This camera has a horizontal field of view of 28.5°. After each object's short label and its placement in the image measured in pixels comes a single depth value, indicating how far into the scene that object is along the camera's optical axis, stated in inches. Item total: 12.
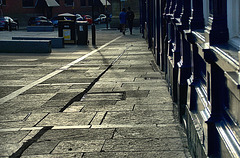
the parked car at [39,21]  2187.5
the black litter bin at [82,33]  932.6
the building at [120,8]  1907.0
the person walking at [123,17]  1288.4
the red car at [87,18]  2536.2
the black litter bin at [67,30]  949.2
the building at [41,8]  2573.8
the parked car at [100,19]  2770.7
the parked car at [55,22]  2386.8
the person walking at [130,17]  1362.6
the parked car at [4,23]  1989.8
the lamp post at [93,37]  948.0
